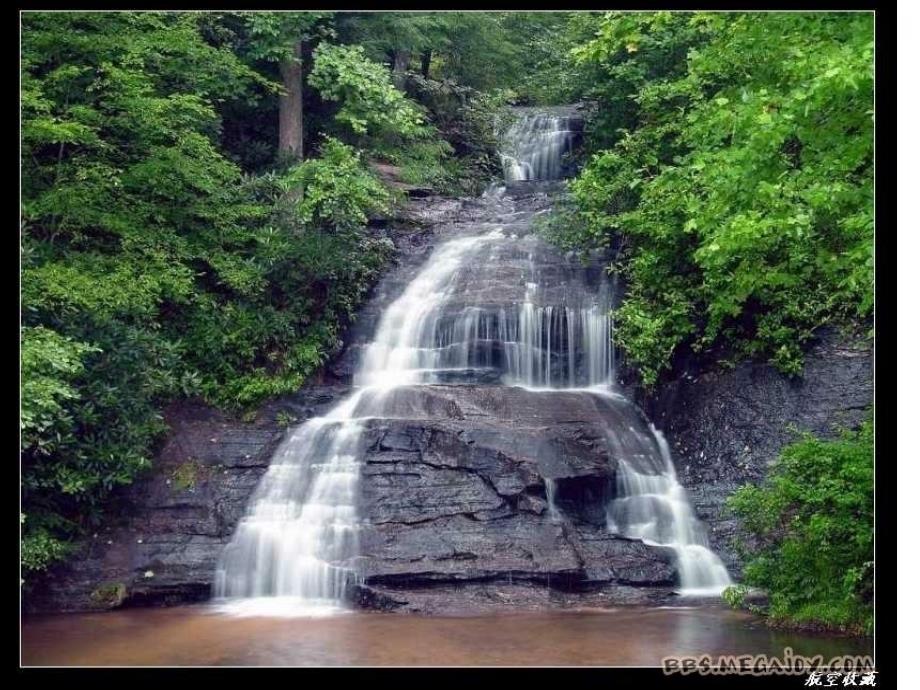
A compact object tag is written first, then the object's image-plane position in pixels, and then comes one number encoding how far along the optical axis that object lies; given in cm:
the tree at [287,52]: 1948
